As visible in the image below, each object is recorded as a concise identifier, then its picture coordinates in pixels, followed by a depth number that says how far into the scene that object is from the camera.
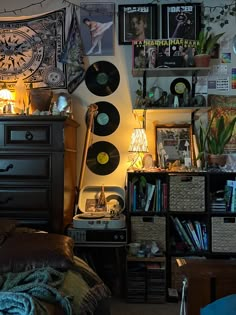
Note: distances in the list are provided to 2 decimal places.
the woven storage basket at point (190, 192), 2.87
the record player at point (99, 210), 2.73
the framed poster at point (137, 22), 3.21
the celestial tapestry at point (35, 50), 3.25
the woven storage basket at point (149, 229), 2.86
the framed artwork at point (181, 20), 3.19
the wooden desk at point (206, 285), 1.60
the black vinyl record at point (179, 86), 3.21
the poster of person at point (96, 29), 3.24
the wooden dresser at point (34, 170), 2.60
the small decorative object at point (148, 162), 3.08
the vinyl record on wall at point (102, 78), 3.24
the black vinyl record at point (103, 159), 3.22
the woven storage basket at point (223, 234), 2.83
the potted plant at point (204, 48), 2.96
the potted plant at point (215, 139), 3.01
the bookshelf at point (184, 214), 2.85
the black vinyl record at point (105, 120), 3.24
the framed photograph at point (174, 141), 3.15
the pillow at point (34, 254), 1.45
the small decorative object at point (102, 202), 3.04
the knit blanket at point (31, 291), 1.09
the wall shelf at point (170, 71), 2.98
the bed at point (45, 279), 1.13
